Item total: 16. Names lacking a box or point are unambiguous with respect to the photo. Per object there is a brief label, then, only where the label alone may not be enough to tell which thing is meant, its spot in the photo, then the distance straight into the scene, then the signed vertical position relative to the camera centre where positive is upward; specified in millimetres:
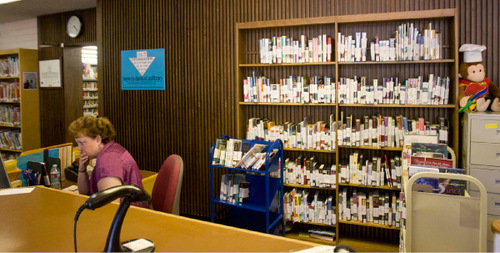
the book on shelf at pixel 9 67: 6730 +714
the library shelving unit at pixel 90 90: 7238 +296
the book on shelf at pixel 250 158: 3568 -513
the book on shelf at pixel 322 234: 4137 -1460
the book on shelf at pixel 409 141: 3350 -352
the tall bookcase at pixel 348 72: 3709 +338
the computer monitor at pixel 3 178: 2510 -482
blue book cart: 3561 -956
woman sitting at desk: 2559 -379
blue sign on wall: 5070 +491
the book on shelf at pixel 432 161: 2918 -468
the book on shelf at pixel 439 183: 2596 -567
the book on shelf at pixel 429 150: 3051 -391
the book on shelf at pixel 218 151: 3787 -472
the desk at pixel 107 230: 1560 -575
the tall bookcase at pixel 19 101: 6637 +87
